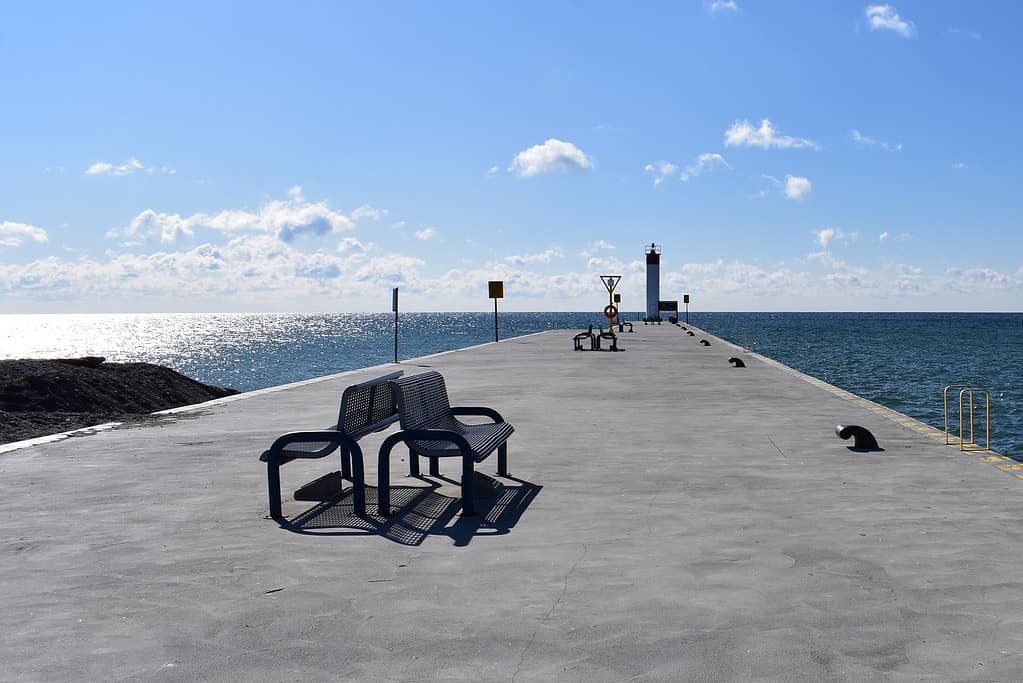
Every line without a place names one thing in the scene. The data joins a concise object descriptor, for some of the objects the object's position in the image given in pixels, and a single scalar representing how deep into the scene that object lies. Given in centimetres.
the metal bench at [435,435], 710
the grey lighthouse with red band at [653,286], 9186
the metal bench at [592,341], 3521
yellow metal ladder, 1028
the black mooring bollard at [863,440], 1017
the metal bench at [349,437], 706
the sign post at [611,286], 4416
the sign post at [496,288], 4185
